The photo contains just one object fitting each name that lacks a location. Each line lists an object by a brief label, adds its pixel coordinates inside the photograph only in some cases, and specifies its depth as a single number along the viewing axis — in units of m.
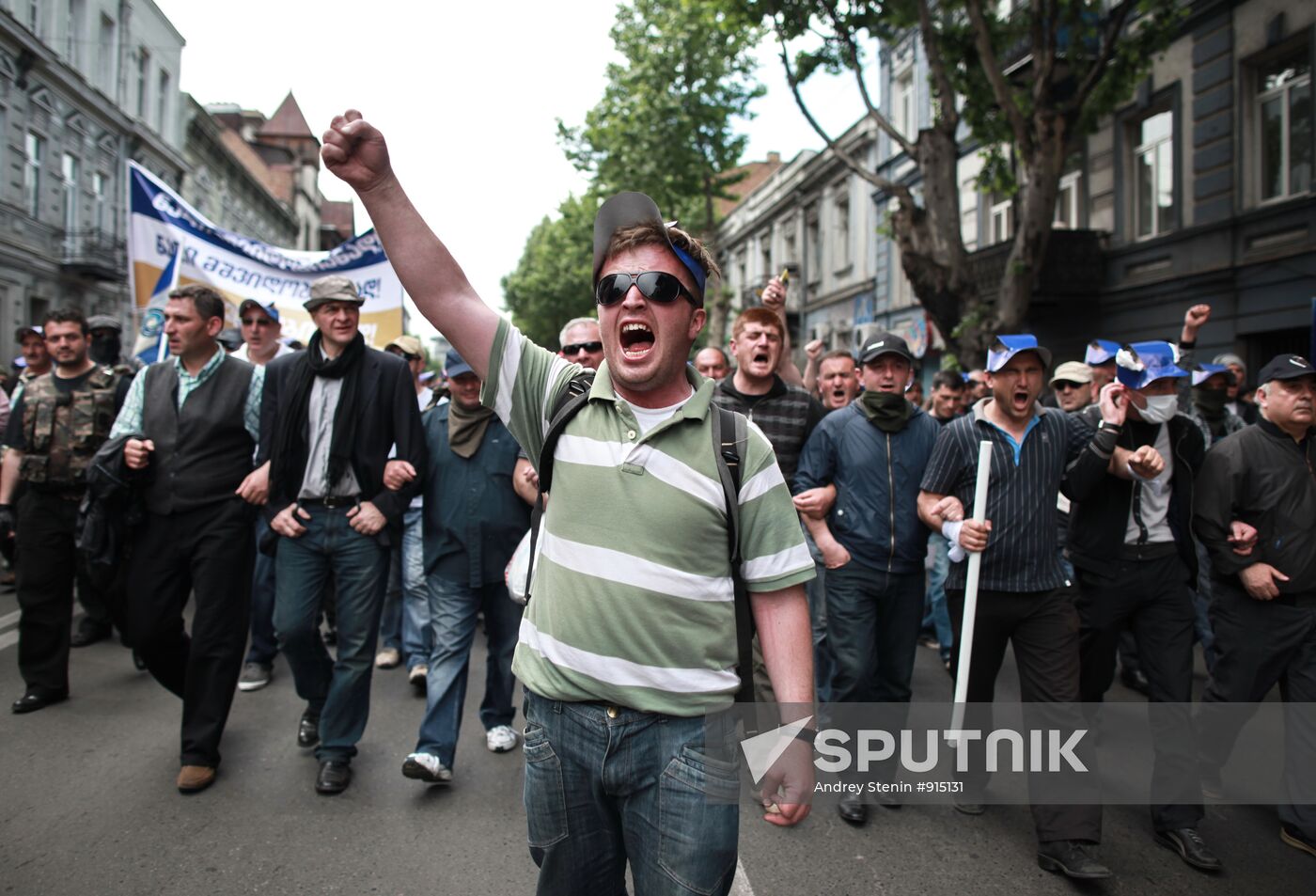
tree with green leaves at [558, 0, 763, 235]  25.62
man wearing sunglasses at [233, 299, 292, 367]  6.66
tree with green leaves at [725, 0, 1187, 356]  11.79
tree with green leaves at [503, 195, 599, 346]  36.69
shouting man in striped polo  1.95
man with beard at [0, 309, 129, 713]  5.20
